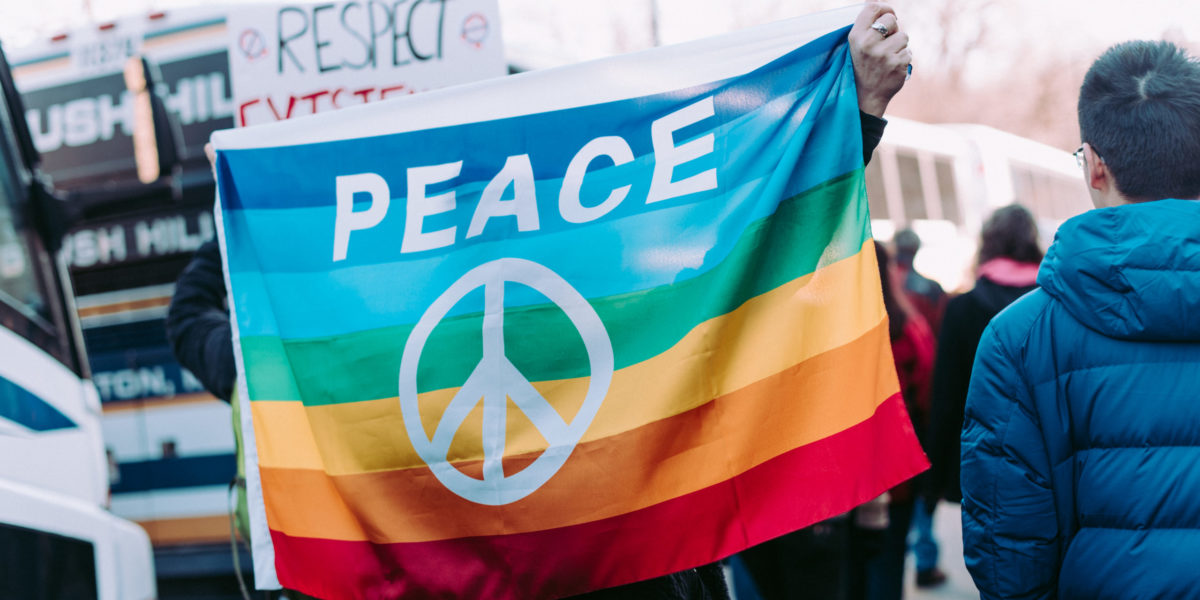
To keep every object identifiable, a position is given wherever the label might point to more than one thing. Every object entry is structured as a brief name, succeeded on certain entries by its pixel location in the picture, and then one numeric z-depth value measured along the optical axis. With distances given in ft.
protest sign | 11.80
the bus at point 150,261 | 16.65
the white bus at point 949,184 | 41.73
